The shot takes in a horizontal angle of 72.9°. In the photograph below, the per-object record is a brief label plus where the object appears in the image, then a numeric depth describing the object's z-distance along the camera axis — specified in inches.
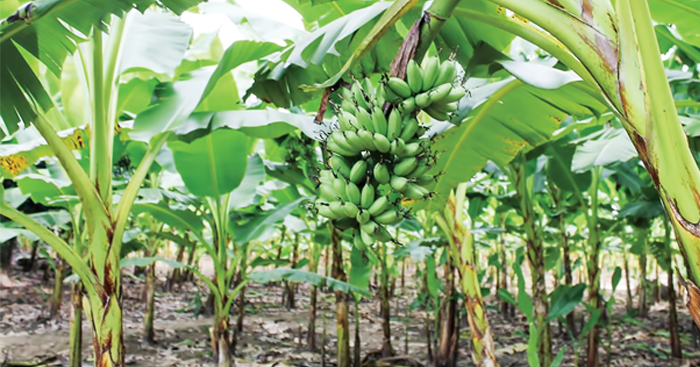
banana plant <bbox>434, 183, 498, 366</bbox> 96.8
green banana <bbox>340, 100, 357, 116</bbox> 42.4
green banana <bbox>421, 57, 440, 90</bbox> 40.8
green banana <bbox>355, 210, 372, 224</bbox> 37.7
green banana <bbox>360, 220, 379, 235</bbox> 38.1
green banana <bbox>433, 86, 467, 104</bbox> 39.2
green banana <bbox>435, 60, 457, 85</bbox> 41.6
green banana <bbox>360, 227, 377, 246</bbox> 38.7
